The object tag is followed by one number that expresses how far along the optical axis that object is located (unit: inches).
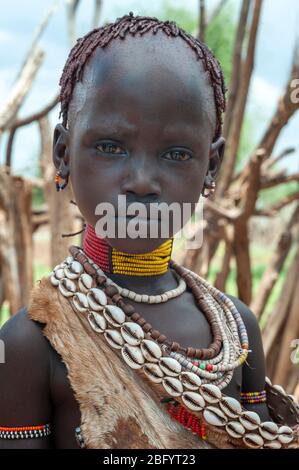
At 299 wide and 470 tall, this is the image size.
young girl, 45.8
